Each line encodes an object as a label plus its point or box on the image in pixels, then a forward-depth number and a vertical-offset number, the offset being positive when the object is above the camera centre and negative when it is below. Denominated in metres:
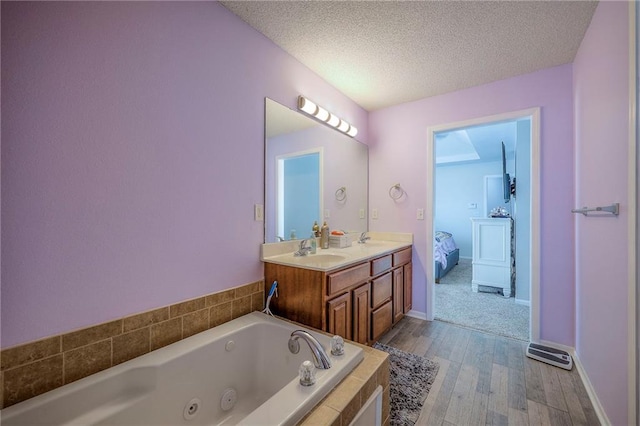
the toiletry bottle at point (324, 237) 2.37 -0.21
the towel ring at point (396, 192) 2.88 +0.25
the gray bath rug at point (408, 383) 1.44 -1.10
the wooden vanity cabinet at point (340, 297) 1.62 -0.58
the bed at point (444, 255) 4.09 -0.70
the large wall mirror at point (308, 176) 1.90 +0.34
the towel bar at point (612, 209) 1.20 +0.03
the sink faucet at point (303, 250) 1.98 -0.28
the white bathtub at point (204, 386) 0.90 -0.72
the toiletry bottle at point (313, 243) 2.15 -0.25
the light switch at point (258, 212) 1.75 +0.01
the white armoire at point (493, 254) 3.50 -0.54
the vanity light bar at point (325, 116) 2.10 +0.88
